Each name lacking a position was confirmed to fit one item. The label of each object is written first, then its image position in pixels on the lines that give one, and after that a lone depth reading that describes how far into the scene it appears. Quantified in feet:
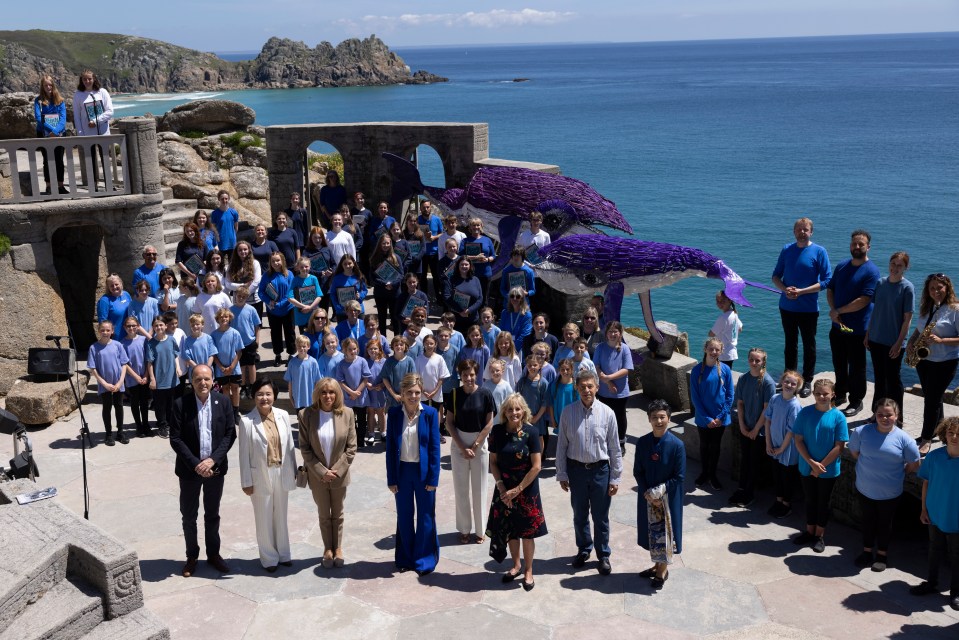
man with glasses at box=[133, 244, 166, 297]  38.40
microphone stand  27.99
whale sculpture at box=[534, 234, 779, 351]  35.63
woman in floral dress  24.04
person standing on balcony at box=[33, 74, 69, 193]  42.12
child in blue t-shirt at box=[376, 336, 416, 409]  31.81
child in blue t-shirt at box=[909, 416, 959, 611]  23.40
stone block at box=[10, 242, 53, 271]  41.06
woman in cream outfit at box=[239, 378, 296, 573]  24.72
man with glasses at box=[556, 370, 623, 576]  24.71
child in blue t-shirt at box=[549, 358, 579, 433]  29.78
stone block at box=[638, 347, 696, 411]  36.42
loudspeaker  32.50
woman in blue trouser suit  24.98
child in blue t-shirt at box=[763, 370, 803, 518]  27.86
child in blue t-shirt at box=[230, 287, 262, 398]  35.99
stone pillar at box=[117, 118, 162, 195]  43.83
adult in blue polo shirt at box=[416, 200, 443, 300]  43.20
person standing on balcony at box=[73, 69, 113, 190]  42.71
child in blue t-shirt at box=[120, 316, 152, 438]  34.78
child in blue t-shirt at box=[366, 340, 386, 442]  32.83
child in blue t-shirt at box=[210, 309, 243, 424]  34.65
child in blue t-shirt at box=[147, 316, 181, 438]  34.32
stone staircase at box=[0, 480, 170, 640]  21.04
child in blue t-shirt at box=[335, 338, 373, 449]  32.65
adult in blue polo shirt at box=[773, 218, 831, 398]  32.42
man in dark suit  24.61
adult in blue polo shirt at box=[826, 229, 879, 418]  31.24
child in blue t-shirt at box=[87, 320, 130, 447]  34.35
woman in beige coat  24.91
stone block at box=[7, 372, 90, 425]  36.29
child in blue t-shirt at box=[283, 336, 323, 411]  32.24
